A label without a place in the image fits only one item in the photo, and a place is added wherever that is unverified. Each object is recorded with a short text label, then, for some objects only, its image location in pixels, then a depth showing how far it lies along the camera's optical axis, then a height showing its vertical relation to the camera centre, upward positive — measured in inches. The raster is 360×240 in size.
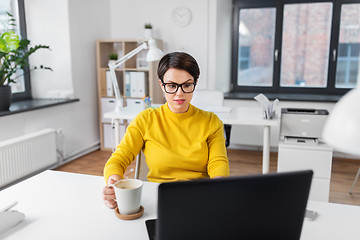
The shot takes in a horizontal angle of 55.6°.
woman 58.0 -12.5
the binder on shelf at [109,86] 173.9 -10.5
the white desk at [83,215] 41.0 -19.8
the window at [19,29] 143.0 +15.5
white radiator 120.5 -34.1
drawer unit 107.0 -29.7
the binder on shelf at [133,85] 169.8 -9.7
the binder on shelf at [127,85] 171.2 -10.1
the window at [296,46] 173.9 +10.5
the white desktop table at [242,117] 110.6 -17.3
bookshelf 170.1 -7.8
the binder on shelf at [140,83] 168.7 -8.9
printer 110.4 -19.2
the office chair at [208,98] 134.5 -12.8
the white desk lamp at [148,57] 118.6 +2.9
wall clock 174.7 +25.1
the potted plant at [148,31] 174.2 +17.4
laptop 26.4 -11.3
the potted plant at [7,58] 121.4 +2.7
